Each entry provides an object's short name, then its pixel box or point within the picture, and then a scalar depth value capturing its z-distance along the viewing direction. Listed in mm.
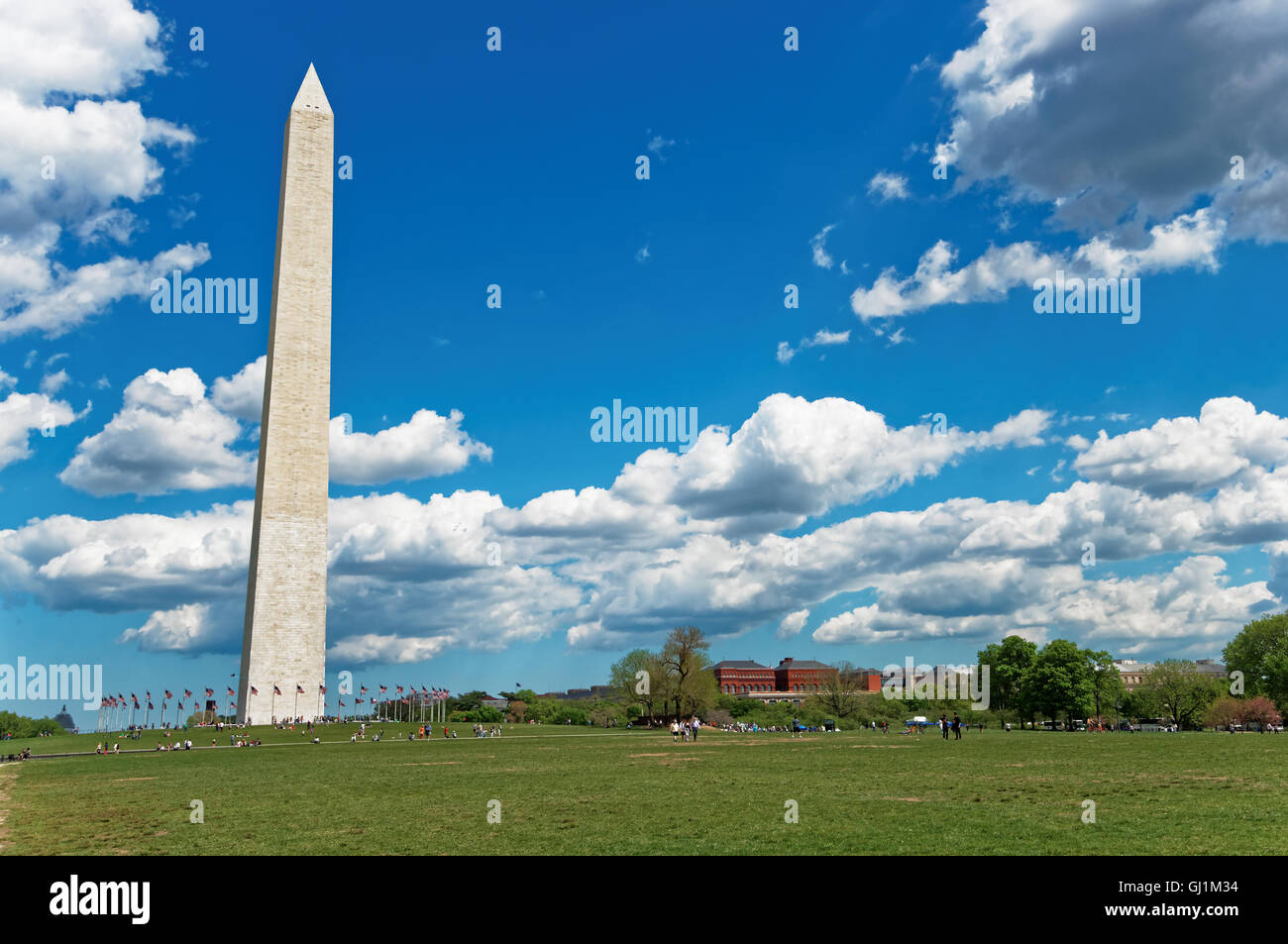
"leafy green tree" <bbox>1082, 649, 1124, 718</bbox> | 100625
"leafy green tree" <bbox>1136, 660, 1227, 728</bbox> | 102750
